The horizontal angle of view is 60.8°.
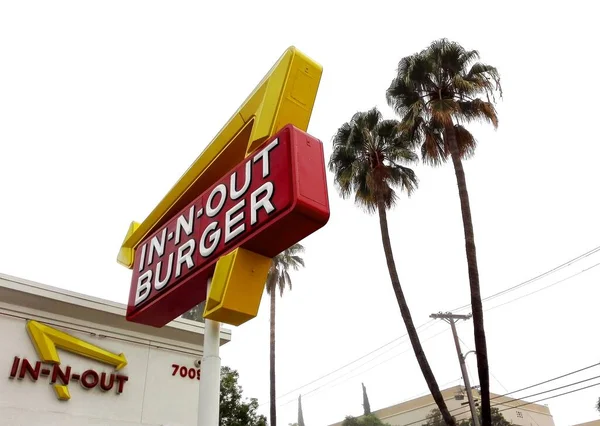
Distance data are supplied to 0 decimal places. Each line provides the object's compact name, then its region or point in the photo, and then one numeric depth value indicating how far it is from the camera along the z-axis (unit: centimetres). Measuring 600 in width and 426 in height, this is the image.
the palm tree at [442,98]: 1638
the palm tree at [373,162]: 1858
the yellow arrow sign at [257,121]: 541
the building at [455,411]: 4866
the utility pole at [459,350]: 2241
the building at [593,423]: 4545
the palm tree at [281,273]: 2833
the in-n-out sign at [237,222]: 463
